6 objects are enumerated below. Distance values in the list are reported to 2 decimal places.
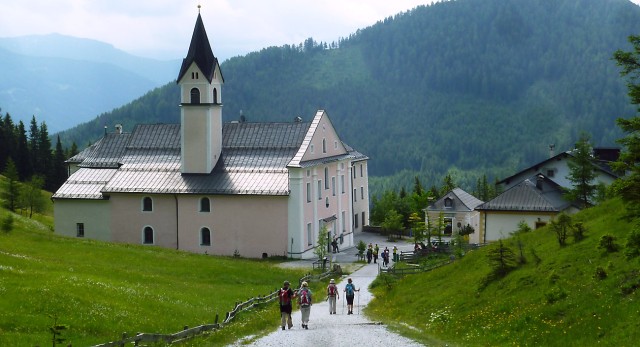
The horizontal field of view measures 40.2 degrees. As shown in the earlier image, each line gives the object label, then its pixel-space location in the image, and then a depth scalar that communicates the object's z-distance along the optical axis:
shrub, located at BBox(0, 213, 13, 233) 50.06
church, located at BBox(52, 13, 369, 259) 61.56
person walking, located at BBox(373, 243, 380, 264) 59.56
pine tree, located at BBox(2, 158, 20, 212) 73.81
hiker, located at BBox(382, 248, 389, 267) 57.03
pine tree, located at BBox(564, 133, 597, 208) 55.31
